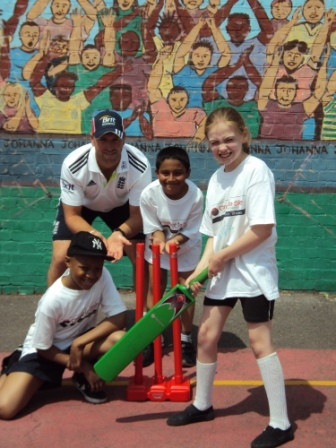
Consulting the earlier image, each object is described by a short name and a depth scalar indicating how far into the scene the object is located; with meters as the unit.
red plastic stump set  4.25
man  4.59
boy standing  4.76
